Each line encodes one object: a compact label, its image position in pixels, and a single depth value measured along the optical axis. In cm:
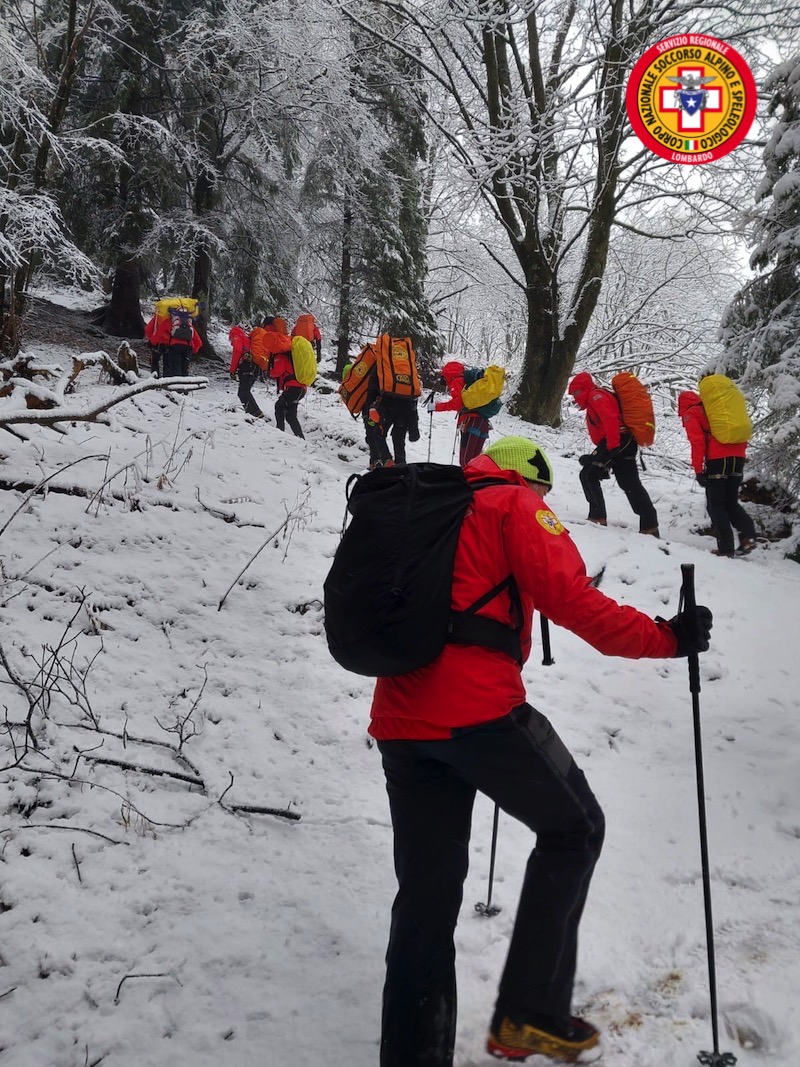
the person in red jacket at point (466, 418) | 821
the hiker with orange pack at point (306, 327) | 1305
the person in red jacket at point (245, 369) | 1109
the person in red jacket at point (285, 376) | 1006
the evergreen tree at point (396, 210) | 1595
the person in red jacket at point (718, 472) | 671
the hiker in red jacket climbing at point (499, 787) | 193
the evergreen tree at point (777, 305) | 675
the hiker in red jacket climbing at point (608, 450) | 726
